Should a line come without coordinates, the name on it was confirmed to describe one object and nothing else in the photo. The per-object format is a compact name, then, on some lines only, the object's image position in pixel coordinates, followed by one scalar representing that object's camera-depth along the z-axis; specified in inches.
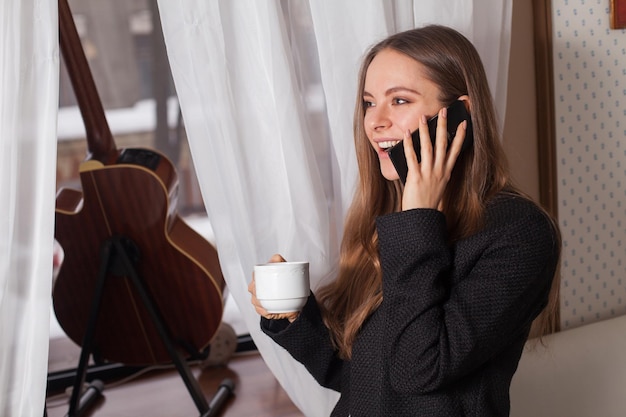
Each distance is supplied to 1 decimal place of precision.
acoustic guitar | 78.8
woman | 44.8
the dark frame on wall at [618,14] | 73.7
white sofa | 69.5
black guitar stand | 76.9
